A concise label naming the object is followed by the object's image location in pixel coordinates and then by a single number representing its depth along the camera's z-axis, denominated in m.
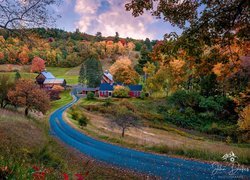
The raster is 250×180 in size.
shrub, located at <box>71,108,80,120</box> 30.89
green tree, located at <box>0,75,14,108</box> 24.67
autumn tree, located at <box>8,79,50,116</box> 22.72
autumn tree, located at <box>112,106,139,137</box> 22.61
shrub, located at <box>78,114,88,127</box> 26.14
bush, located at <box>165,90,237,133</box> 32.43
